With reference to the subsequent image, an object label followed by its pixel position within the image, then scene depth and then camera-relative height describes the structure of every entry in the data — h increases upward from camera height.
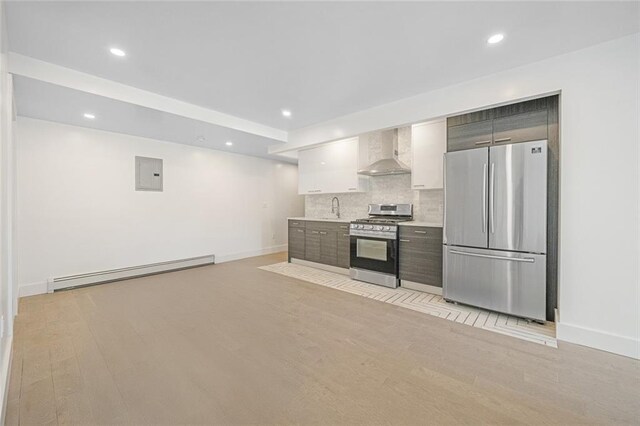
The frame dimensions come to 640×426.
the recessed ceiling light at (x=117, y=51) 2.47 +1.48
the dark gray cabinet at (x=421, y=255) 3.72 -0.61
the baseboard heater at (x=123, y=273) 3.96 -1.02
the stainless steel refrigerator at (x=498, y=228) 2.80 -0.18
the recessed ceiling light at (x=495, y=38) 2.31 +1.50
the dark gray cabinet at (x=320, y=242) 4.95 -0.58
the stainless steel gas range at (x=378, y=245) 4.11 -0.52
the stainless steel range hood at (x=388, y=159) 4.39 +0.87
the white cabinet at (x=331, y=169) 5.03 +0.86
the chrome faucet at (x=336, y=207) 5.77 +0.11
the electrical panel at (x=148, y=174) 4.84 +0.70
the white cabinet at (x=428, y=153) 3.88 +0.87
